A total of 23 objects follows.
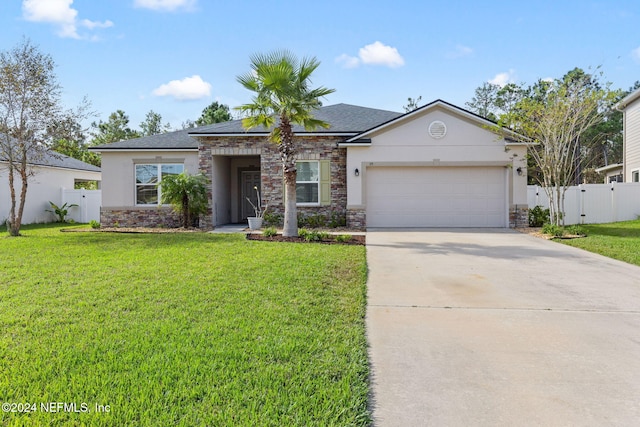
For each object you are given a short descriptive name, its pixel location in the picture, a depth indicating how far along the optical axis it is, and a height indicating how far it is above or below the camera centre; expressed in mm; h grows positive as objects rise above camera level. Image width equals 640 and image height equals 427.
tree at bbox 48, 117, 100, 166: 12602 +2417
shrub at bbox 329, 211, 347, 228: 14962 -291
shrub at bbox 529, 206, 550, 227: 14820 -247
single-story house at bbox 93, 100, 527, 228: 14383 +1495
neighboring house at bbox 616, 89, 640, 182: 18641 +3466
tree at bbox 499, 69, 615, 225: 11844 +2837
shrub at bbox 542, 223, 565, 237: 11766 -577
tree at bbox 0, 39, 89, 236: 11852 +3177
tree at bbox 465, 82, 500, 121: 35531 +9742
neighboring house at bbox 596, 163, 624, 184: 23538 +2299
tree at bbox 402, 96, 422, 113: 35062 +9185
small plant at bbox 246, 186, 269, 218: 14909 +13
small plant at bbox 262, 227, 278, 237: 11352 -596
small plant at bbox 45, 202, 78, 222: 19328 +107
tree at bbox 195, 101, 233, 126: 31469 +7574
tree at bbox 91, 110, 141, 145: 40503 +8344
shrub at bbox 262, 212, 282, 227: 15164 -282
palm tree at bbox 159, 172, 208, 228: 13945 +669
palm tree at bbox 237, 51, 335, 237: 10781 +3106
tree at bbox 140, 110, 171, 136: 43969 +9385
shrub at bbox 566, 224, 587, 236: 11852 -612
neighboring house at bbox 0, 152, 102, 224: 17766 +1189
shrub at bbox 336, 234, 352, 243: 10586 -717
